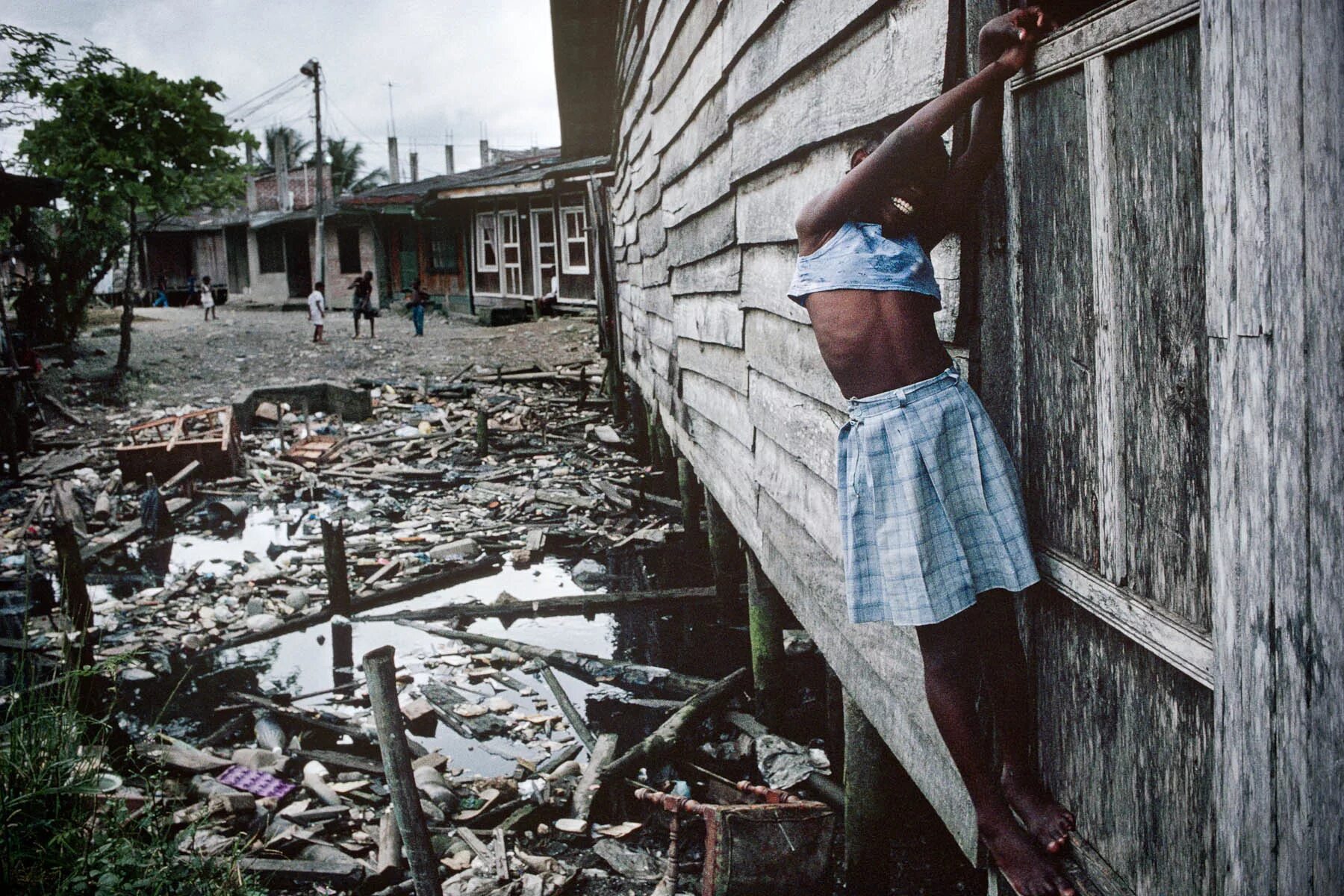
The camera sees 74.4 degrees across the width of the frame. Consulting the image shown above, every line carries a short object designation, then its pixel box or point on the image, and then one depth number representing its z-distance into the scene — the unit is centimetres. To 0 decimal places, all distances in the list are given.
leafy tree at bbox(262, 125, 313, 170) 5781
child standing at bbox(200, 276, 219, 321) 2955
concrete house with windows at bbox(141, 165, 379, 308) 3186
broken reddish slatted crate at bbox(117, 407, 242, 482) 1103
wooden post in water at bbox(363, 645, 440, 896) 345
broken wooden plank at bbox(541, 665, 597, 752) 503
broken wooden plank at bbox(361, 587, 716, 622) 685
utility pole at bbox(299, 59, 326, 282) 2814
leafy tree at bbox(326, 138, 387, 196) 5288
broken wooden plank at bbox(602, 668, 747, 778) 455
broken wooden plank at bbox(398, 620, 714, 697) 561
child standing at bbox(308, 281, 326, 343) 2166
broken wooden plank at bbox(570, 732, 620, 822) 434
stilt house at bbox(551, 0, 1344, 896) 100
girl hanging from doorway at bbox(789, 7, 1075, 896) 181
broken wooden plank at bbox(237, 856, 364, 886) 385
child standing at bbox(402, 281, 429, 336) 2334
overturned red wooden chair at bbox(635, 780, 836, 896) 336
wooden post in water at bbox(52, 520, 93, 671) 552
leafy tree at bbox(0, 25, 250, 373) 1522
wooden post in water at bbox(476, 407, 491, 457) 1215
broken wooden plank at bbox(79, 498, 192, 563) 884
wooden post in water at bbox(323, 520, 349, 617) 705
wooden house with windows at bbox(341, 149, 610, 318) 2378
